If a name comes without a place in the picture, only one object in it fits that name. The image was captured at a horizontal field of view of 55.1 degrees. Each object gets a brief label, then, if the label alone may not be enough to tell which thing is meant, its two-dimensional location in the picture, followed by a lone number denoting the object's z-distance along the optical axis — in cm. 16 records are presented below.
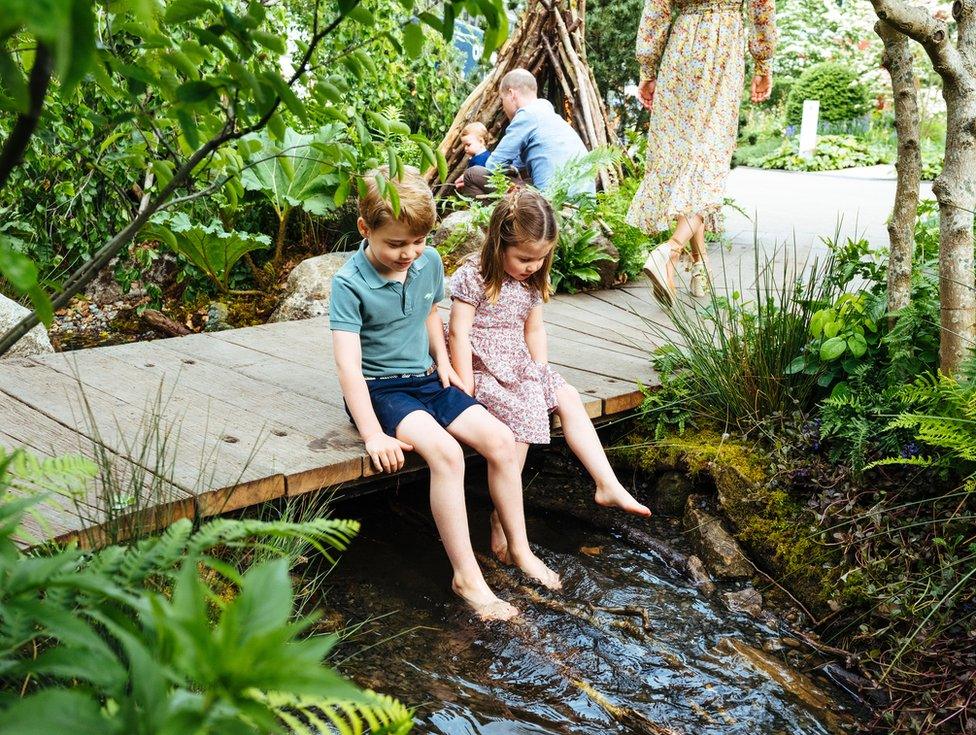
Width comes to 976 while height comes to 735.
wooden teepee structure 785
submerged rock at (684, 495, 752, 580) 346
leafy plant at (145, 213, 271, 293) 546
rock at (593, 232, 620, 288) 609
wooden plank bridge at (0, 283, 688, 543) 286
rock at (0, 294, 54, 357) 443
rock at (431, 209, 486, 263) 605
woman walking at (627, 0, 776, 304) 573
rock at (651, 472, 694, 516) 390
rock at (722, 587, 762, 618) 327
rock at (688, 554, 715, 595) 340
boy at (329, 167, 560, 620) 312
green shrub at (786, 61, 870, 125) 1994
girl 345
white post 1800
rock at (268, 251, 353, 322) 561
